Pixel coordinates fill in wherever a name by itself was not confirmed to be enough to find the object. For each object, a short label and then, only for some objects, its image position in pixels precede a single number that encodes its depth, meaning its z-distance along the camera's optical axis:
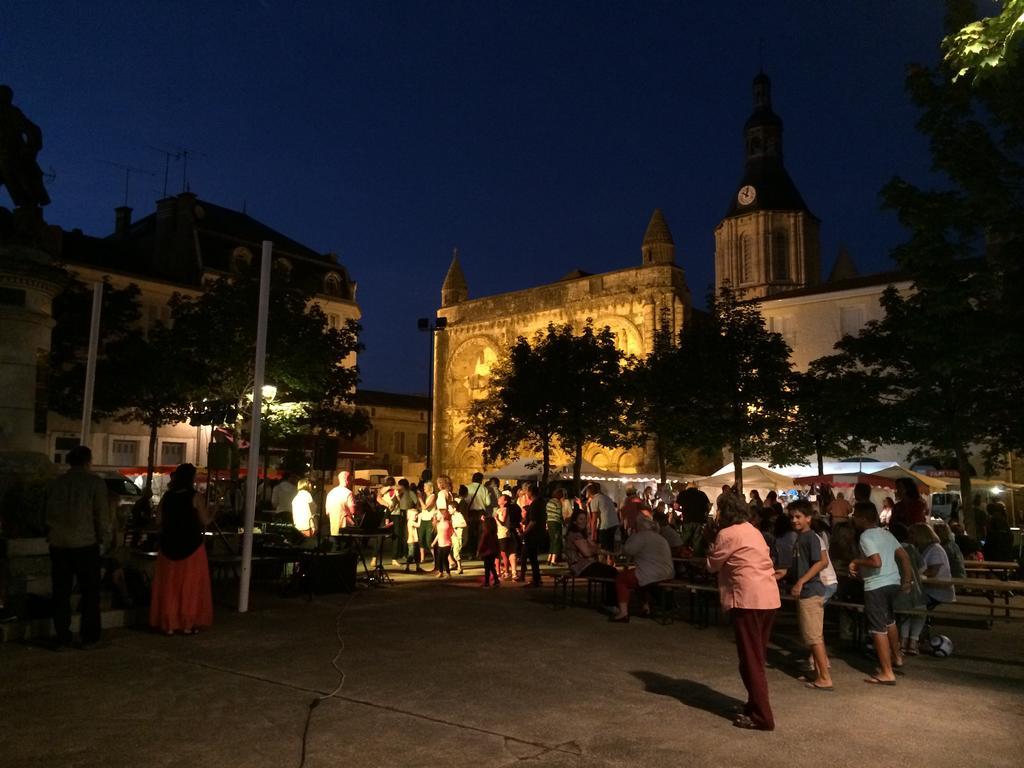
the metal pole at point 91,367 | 12.20
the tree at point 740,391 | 24.59
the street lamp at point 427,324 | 30.03
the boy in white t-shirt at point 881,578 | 7.04
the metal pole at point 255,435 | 9.75
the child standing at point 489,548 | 13.30
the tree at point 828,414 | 20.22
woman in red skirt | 8.21
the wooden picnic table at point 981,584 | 8.34
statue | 10.30
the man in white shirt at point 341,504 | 13.78
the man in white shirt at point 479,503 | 16.02
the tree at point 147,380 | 28.69
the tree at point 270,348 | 26.27
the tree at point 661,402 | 26.09
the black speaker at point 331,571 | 11.42
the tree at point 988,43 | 6.11
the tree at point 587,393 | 28.73
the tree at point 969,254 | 12.52
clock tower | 58.47
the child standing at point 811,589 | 6.86
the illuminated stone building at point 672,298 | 37.78
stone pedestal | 9.81
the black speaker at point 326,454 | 12.19
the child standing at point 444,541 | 15.03
